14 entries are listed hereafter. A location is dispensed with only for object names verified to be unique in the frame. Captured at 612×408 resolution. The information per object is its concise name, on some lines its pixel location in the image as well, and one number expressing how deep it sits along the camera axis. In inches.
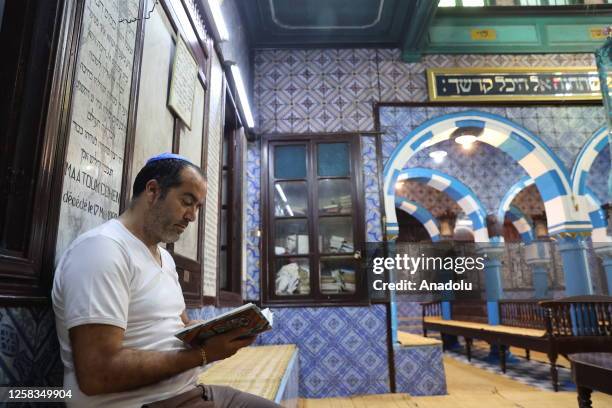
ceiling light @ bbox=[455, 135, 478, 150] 245.3
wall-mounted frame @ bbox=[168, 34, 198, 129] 101.3
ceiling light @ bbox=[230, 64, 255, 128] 163.2
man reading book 44.3
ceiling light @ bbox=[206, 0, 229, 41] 125.8
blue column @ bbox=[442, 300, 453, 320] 419.5
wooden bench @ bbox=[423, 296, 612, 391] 193.2
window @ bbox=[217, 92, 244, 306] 183.9
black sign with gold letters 229.8
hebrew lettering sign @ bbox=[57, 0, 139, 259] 60.2
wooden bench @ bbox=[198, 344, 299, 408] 95.9
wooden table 97.6
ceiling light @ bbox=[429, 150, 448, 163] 375.9
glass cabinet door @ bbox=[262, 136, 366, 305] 206.1
